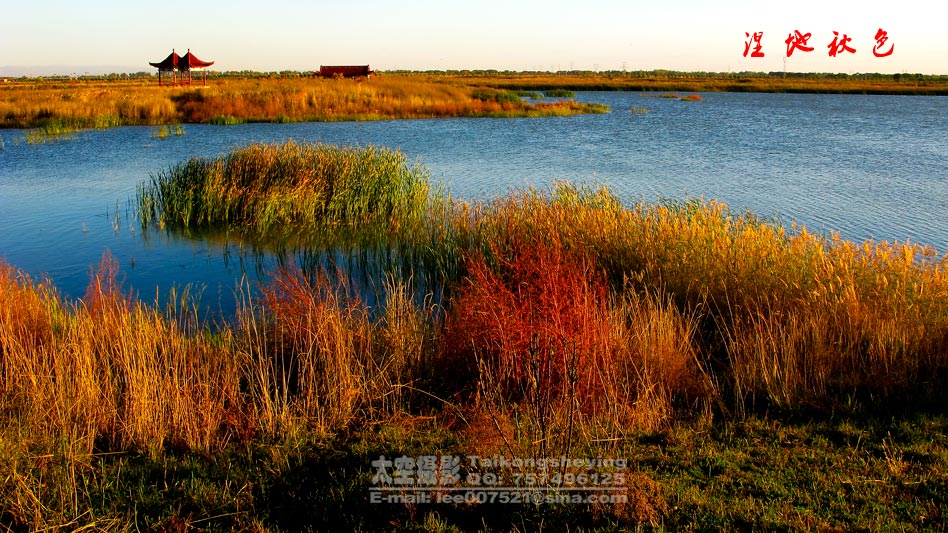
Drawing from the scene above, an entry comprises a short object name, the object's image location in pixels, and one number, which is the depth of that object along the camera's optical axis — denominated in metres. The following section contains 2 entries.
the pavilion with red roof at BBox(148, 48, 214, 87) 51.66
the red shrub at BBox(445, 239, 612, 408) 5.21
